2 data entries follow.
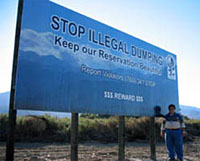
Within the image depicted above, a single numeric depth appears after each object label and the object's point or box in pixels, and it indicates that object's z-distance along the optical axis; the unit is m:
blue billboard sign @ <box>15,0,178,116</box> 5.32
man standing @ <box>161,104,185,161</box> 6.91
